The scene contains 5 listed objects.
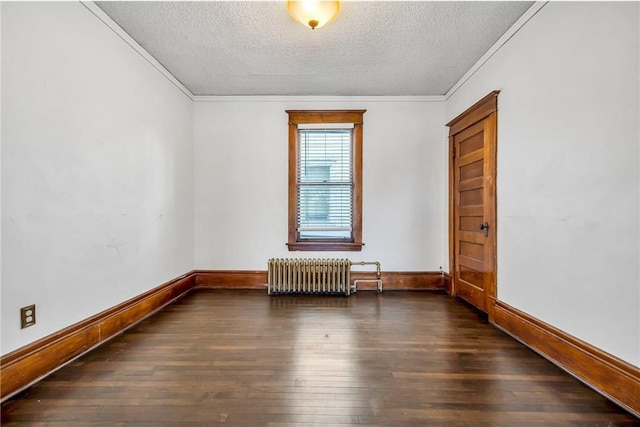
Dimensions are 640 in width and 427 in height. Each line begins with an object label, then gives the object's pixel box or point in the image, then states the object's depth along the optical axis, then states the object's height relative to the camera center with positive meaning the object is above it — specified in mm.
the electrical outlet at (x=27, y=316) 1868 -644
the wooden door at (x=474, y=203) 3064 +150
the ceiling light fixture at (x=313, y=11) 2172 +1544
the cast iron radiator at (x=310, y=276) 4031 -826
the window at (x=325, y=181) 4270 +514
